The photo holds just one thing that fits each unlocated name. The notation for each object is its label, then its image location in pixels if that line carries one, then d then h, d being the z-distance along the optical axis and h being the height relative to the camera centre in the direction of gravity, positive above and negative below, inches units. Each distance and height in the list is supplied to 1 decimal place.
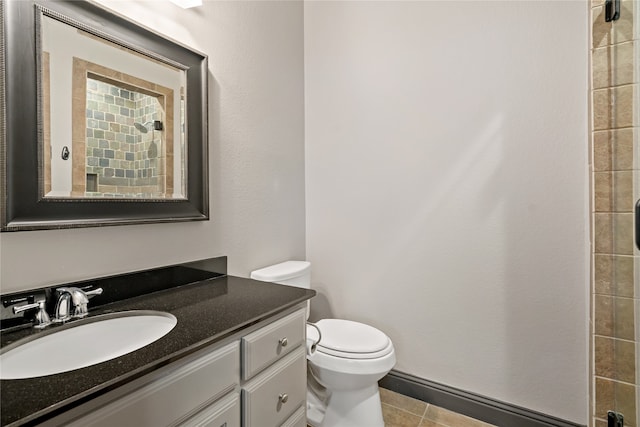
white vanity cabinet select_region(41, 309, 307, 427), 26.4 -18.2
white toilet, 58.4 -28.7
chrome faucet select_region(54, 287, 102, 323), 37.4 -11.1
